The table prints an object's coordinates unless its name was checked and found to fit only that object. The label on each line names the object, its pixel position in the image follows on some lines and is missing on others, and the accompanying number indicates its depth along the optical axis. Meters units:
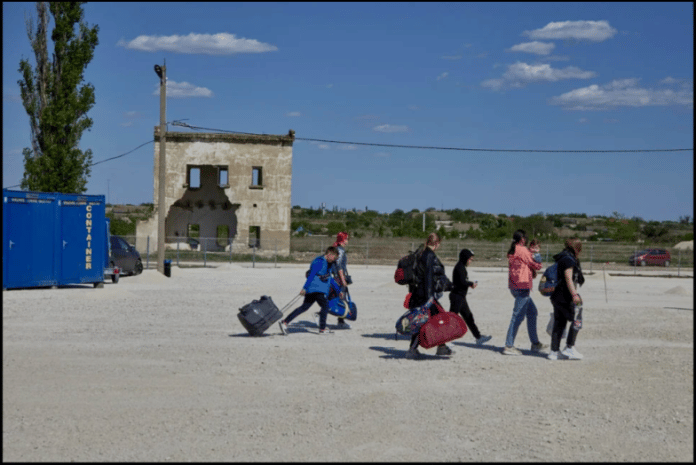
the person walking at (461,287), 12.73
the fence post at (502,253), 52.77
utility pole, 30.56
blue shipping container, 22.12
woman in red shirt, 12.31
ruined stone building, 50.66
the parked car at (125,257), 29.64
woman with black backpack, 11.72
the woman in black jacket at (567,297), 11.66
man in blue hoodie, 13.99
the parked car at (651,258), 53.12
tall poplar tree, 33.09
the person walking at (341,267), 14.41
